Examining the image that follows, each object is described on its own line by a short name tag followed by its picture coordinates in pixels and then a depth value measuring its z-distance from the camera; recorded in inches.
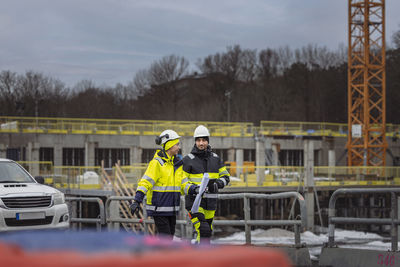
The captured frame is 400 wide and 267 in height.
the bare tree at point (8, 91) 3158.5
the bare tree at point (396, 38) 3098.4
